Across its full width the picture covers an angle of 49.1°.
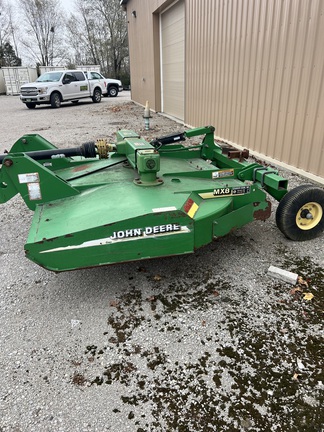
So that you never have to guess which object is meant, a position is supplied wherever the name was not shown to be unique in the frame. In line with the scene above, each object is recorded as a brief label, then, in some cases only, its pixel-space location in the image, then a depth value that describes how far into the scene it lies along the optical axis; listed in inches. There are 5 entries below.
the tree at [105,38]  1798.7
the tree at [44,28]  2163.9
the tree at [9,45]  2005.4
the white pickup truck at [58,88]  700.0
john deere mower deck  104.3
